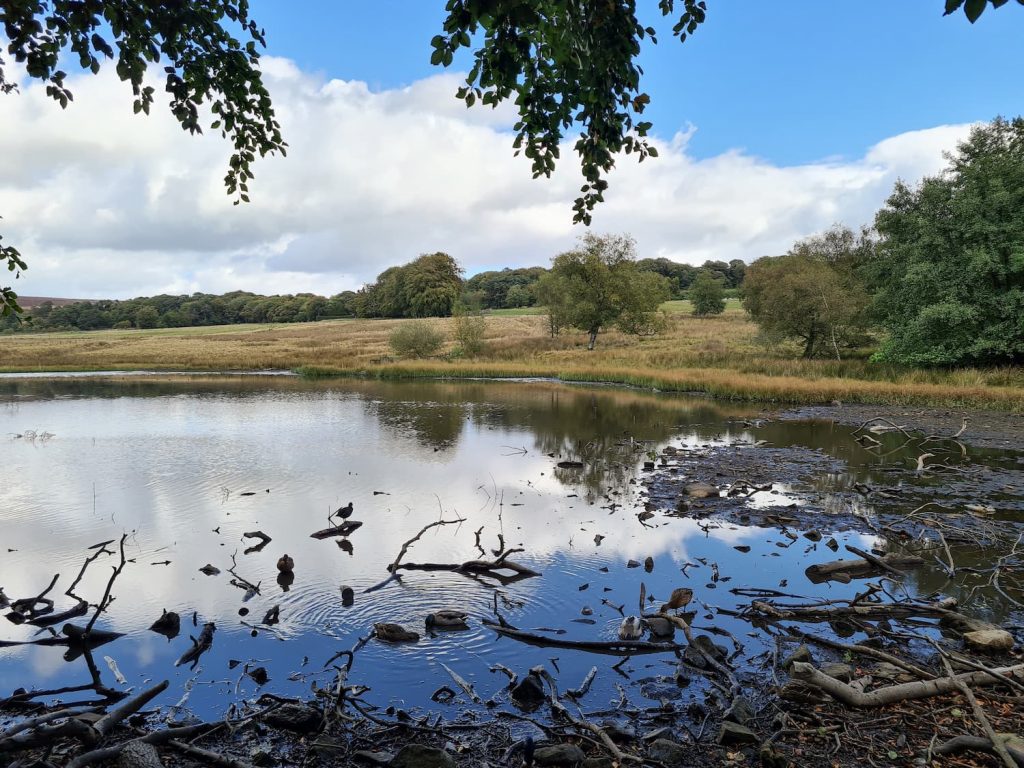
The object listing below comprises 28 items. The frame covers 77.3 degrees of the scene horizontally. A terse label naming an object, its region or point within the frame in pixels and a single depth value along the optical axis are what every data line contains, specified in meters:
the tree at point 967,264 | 28.30
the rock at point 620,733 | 4.92
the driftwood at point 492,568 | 8.87
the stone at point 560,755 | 4.58
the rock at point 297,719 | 5.11
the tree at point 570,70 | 3.43
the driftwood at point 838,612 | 7.15
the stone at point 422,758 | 4.46
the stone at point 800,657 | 5.98
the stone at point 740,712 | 5.03
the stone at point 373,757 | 4.65
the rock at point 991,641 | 6.11
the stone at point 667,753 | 4.59
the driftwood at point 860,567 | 8.65
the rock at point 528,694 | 5.62
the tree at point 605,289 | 57.28
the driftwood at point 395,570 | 8.70
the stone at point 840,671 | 5.57
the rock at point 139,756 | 4.26
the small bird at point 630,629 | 6.87
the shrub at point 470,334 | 58.16
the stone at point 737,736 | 4.77
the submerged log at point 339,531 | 10.87
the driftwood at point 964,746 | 4.17
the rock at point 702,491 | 13.17
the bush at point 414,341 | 57.88
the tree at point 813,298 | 37.38
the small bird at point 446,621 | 7.26
